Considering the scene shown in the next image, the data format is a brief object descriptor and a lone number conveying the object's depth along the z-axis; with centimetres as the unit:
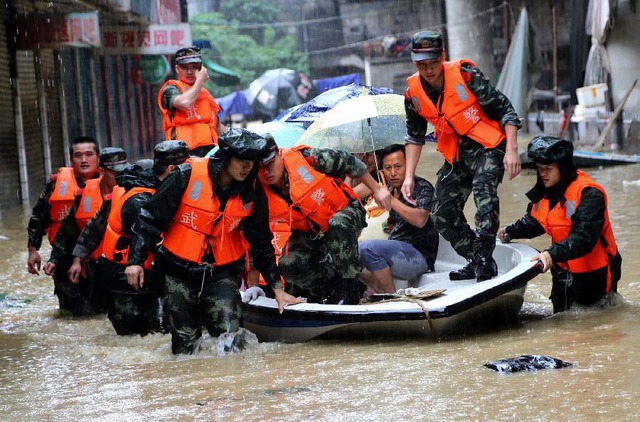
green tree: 5812
